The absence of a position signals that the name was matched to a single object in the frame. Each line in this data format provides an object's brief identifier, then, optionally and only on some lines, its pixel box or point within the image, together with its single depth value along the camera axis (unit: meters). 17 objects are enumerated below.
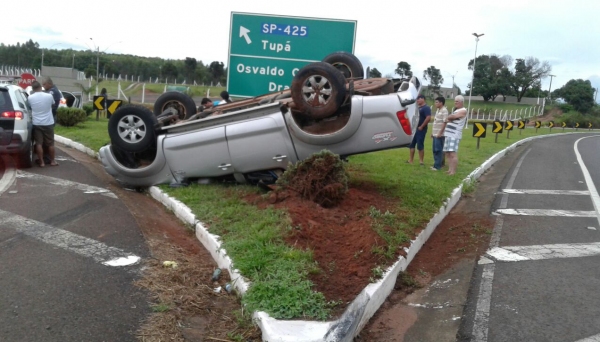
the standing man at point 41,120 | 10.83
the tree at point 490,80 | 87.88
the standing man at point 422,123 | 12.54
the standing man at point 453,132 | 11.72
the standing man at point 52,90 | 13.11
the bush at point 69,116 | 17.53
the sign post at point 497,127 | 24.20
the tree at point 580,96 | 89.25
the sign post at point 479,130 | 19.50
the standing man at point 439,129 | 12.28
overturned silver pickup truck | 7.84
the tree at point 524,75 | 92.81
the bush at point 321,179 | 7.06
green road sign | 11.42
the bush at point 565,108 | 85.88
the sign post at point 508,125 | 30.95
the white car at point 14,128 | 10.34
